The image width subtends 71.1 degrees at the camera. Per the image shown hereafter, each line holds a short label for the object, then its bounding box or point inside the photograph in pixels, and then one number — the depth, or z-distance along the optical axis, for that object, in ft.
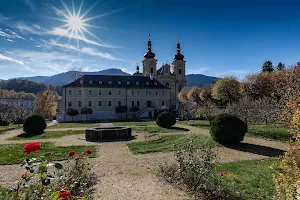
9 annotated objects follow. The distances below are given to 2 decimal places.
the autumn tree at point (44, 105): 141.28
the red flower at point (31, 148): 10.18
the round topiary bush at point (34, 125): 66.23
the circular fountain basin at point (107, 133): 54.95
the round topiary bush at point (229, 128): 39.47
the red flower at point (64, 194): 8.58
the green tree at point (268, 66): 172.49
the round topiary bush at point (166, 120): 75.25
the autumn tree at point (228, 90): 124.33
